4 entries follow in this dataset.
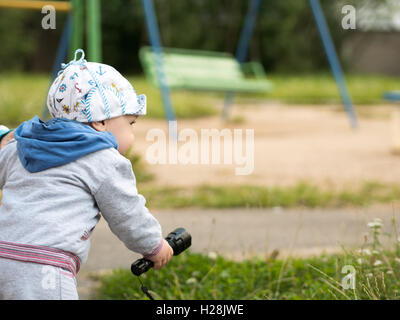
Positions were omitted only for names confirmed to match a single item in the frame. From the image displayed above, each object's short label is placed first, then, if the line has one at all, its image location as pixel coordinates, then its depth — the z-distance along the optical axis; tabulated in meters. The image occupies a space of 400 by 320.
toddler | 2.93
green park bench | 14.75
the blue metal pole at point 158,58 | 13.56
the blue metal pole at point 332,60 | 16.81
